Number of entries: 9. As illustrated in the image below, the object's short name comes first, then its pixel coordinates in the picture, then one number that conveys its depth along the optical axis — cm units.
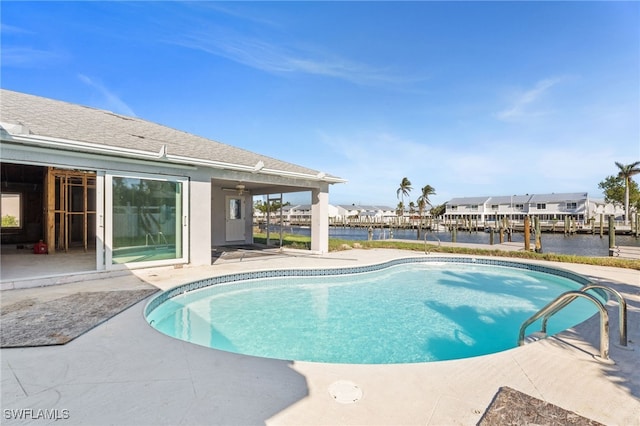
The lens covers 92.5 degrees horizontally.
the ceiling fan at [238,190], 1354
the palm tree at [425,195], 6619
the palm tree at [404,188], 6925
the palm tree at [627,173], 4228
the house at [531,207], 4834
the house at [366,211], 7442
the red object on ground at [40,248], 913
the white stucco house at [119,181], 622
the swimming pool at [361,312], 428
